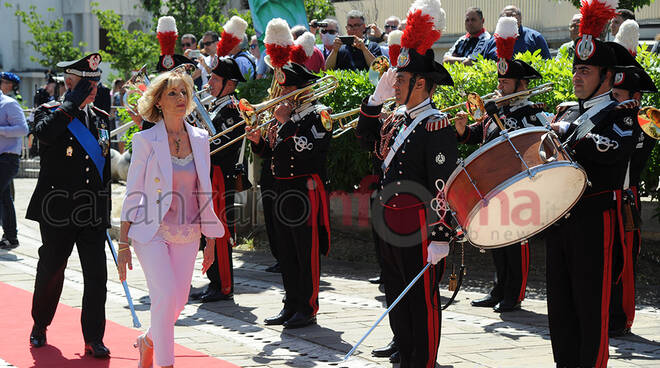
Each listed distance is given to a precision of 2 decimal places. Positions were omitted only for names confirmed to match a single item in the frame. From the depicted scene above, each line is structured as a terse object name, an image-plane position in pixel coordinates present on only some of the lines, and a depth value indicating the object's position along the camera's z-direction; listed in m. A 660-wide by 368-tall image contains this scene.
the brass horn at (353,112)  7.49
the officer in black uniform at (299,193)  7.29
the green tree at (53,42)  30.73
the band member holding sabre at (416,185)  5.48
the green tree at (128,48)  25.73
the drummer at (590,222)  5.26
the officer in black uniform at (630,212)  6.16
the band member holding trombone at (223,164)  8.35
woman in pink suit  5.43
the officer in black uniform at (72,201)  6.53
